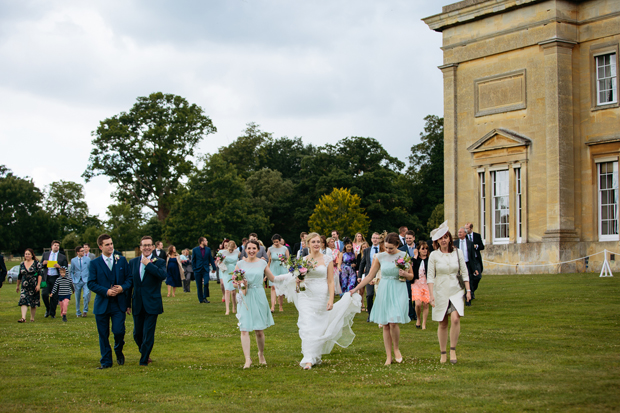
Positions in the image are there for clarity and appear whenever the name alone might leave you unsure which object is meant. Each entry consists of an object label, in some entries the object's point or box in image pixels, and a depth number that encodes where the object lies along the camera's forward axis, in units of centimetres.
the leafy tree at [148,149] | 6679
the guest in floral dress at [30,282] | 1838
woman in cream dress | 1038
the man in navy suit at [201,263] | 2345
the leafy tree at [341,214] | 6775
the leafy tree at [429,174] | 7856
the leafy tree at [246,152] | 9038
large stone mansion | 3112
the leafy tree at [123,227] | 6981
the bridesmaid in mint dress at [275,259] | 1908
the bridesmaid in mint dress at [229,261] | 1927
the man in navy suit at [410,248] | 1675
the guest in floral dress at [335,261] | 2025
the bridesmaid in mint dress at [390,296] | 1061
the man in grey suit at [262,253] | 1928
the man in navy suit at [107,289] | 1066
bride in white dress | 1066
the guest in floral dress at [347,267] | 1983
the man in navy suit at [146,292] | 1066
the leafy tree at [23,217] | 8924
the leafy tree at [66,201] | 10594
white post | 2634
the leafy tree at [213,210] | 6588
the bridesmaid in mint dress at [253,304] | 1073
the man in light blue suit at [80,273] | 2023
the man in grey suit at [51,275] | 1955
